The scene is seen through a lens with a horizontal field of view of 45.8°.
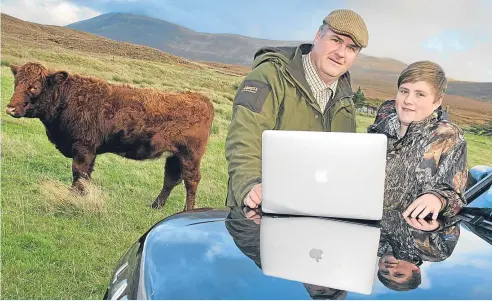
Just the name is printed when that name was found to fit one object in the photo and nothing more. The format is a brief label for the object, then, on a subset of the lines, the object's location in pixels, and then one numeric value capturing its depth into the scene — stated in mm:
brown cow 4320
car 1102
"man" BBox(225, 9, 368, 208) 2146
